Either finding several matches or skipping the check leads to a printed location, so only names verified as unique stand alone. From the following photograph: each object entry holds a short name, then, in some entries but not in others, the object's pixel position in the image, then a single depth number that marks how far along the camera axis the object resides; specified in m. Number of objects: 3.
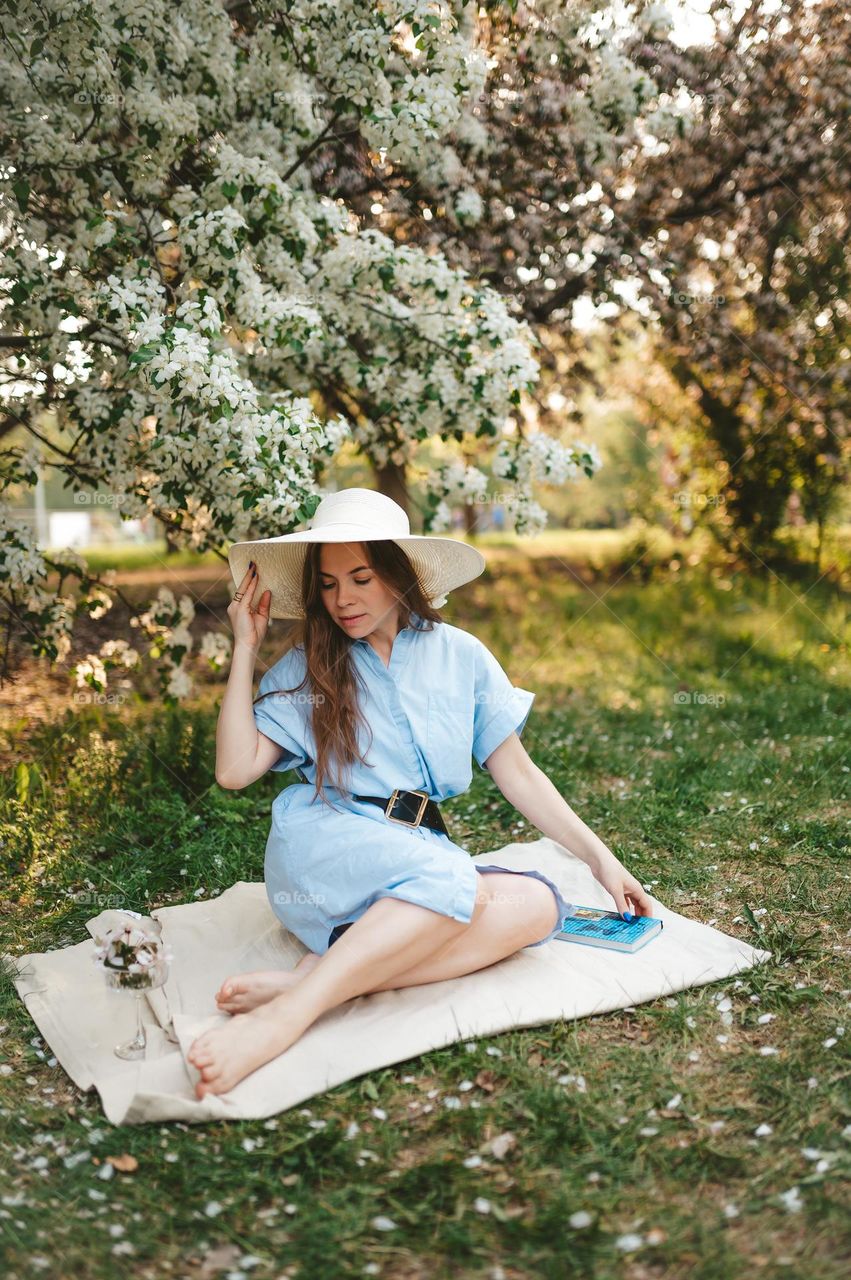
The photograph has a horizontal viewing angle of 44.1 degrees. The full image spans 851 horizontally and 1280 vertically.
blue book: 2.95
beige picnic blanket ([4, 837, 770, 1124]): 2.33
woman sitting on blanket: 2.57
